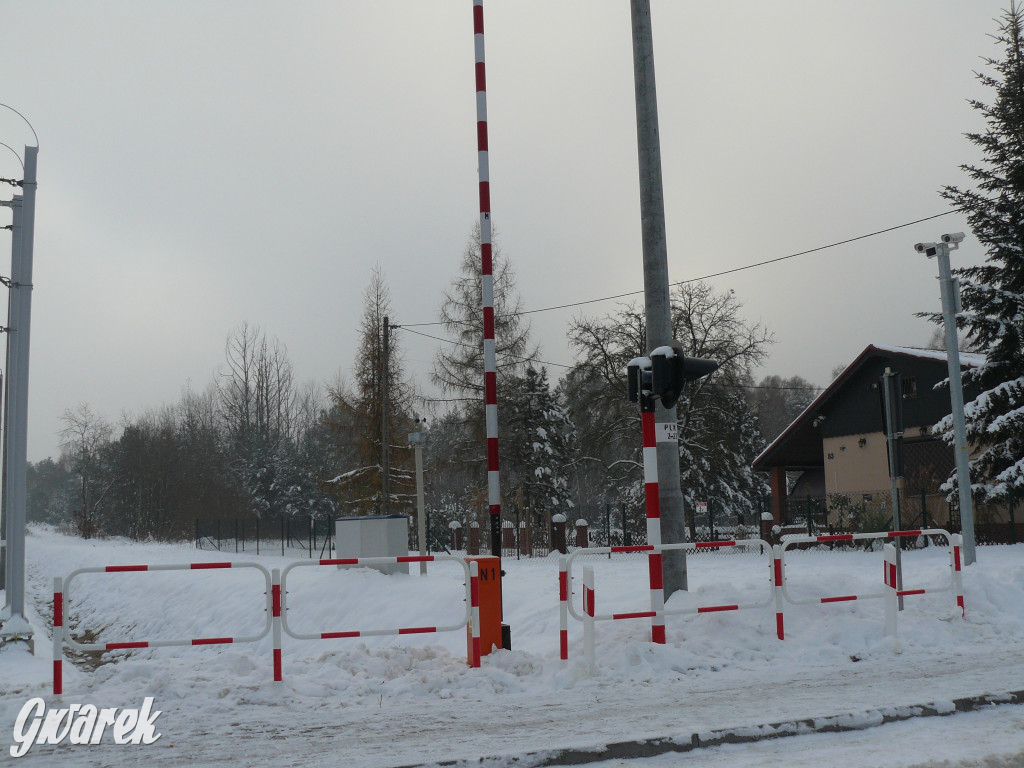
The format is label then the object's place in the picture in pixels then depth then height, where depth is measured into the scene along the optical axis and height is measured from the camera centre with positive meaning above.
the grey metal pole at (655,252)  11.60 +3.20
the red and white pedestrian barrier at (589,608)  8.88 -1.03
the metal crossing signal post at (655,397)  9.45 +1.08
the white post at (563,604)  9.23 -0.98
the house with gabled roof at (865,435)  28.92 +2.24
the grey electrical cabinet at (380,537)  19.84 -0.58
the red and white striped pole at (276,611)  8.44 -0.92
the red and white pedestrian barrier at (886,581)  10.05 -0.98
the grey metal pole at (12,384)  12.76 +1.94
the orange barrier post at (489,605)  9.30 -0.98
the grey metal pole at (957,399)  15.28 +1.64
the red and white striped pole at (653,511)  9.43 -0.09
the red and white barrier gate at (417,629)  8.61 -0.99
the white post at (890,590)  10.36 -1.05
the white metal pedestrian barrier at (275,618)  8.34 -1.00
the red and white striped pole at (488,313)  10.69 +2.26
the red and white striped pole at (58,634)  8.03 -1.02
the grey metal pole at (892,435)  11.95 +0.79
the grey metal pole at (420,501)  20.92 +0.18
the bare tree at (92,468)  69.38 +4.10
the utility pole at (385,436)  31.92 +2.58
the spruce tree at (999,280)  22.31 +5.22
